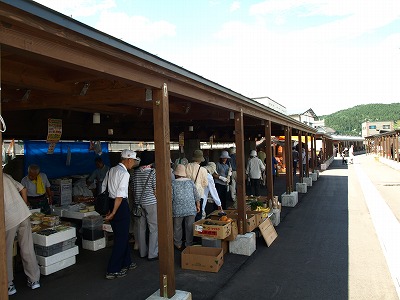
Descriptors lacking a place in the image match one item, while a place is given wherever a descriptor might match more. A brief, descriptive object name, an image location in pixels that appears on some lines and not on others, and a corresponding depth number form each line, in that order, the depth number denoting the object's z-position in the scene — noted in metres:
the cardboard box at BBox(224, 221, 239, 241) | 5.90
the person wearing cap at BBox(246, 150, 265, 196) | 10.36
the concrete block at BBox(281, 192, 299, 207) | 10.58
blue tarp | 9.18
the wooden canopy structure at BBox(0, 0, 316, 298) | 2.29
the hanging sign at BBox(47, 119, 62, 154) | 7.20
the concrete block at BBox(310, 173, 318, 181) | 17.86
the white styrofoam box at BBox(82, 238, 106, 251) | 6.24
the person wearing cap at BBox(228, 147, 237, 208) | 10.69
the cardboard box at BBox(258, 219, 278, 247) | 6.46
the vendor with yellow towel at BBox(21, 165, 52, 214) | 6.52
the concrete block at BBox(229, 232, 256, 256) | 5.93
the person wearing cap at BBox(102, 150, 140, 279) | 4.61
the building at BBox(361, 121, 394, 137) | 95.33
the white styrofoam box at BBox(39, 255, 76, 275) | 4.99
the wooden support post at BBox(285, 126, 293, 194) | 10.88
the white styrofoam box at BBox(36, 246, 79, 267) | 4.99
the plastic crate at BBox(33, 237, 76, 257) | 5.04
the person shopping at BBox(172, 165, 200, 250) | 5.91
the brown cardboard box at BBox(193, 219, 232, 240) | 5.46
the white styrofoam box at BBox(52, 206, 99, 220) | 6.32
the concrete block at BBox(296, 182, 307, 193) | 13.54
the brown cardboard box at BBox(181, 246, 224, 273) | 5.11
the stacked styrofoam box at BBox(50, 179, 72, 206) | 9.10
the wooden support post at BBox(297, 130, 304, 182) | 13.94
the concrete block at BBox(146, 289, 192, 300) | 3.71
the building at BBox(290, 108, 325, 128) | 68.45
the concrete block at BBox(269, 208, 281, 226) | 8.13
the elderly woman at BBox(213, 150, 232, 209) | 8.46
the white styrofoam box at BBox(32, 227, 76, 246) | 4.95
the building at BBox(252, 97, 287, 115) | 42.81
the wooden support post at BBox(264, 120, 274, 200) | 8.32
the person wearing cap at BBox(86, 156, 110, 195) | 9.25
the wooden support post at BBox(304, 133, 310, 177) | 15.90
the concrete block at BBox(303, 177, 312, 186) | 15.54
